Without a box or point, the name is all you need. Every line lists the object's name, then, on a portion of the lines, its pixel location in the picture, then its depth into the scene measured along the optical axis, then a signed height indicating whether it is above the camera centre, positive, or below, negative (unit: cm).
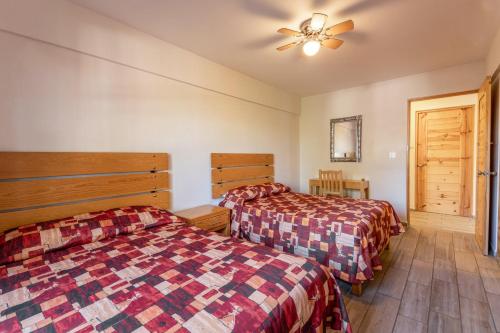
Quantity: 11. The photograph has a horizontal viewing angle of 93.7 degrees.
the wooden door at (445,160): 423 -3
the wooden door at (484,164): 256 -7
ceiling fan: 190 +112
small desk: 392 -44
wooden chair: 398 -40
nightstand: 248 -61
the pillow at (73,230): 145 -48
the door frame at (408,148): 363 +17
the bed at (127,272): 92 -59
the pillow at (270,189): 331 -42
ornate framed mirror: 418 +38
